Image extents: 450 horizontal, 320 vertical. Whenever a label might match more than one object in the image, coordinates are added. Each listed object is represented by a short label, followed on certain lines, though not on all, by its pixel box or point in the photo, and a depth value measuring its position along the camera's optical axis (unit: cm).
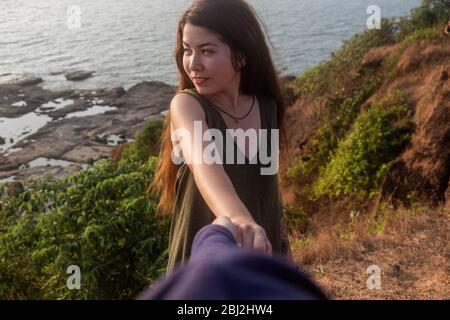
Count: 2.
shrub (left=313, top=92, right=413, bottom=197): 833
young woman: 171
